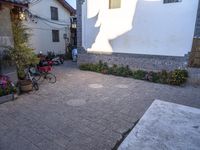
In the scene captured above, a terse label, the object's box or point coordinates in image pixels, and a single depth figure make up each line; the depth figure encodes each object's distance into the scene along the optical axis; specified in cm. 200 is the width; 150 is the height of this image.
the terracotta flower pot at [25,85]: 553
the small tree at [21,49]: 544
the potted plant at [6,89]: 477
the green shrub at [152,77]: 724
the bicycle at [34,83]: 595
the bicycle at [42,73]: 705
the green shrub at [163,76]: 697
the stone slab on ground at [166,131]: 244
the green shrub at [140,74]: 770
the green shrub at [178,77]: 664
